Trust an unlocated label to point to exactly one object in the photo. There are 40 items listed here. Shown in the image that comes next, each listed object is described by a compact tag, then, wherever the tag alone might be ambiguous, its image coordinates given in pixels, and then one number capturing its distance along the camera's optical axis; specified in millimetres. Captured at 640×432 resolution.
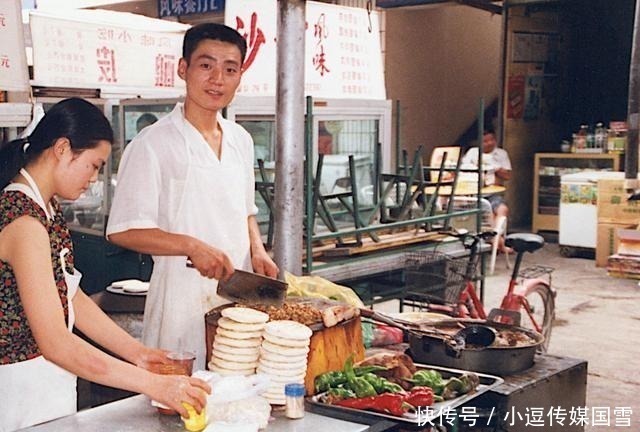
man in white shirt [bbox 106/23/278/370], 3029
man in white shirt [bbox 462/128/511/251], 11352
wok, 3104
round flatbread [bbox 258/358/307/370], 2543
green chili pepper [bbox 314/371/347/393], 2664
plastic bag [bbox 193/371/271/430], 2293
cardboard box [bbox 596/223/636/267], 10375
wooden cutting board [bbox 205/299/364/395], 2693
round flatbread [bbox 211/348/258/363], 2576
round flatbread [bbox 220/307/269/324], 2596
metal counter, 2289
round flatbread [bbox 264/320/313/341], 2541
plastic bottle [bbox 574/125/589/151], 12125
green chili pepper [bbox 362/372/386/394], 2617
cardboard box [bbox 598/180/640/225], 10219
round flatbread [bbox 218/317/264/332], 2578
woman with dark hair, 2201
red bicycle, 5691
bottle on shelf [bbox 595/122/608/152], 11953
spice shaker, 2402
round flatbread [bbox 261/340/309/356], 2541
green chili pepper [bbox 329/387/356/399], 2570
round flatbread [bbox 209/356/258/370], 2572
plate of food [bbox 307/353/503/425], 2510
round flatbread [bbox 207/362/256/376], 2566
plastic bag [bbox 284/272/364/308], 3381
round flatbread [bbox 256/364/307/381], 2535
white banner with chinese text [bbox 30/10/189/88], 6398
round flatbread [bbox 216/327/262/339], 2578
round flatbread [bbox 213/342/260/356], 2578
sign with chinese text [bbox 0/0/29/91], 4469
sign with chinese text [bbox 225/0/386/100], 5172
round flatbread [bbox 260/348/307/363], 2541
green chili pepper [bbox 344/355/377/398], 2574
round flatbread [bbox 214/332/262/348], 2576
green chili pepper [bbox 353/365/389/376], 2775
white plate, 4500
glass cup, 2379
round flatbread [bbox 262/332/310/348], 2537
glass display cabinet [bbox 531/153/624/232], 12180
